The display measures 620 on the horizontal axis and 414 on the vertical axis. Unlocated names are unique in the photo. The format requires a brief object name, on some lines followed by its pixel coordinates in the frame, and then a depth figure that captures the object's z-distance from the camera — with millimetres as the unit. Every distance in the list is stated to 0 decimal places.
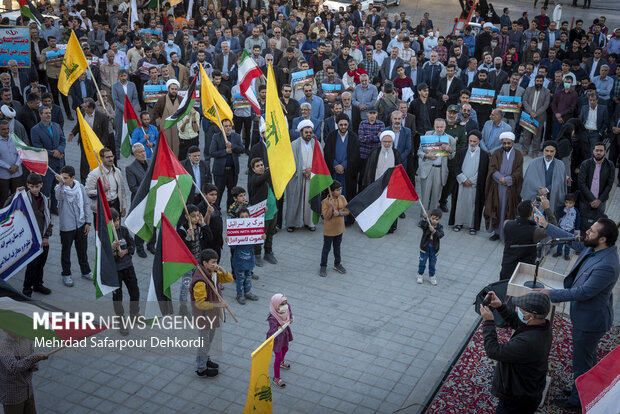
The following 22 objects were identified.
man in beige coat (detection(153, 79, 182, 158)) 14953
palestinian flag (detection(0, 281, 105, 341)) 7074
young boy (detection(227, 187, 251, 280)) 10789
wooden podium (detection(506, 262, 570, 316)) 8820
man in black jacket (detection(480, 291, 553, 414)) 6566
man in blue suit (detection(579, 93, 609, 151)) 16250
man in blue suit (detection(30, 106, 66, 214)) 13328
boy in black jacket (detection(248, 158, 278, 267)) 11914
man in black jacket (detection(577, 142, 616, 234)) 13062
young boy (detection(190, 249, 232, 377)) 8602
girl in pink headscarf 8562
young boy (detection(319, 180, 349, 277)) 11539
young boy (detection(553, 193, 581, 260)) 12586
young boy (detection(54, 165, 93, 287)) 10852
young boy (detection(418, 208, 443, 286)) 11367
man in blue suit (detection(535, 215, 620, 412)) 7617
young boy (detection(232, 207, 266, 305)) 10617
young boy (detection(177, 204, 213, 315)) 10117
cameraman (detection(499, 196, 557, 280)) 10289
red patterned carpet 8375
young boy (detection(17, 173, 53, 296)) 10453
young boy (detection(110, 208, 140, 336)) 9578
